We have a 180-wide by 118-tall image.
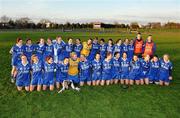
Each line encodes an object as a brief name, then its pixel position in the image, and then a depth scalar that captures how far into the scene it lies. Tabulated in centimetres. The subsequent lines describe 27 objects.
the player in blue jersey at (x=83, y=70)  545
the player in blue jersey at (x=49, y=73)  516
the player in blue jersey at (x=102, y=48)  669
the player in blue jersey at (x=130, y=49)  651
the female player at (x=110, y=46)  655
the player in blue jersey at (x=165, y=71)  566
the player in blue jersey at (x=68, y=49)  636
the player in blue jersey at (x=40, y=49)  605
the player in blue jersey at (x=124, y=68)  564
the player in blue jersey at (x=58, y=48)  626
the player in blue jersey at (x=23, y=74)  509
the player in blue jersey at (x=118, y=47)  645
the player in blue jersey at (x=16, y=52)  575
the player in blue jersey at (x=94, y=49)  680
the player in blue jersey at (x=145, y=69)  571
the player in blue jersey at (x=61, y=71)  527
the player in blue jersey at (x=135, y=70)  565
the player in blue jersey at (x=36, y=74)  512
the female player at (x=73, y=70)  531
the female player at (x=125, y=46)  647
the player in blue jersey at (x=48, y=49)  611
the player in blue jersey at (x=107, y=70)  554
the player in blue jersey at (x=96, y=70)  553
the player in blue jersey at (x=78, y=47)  654
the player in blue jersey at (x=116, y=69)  563
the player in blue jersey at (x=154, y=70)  571
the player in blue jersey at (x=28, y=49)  591
